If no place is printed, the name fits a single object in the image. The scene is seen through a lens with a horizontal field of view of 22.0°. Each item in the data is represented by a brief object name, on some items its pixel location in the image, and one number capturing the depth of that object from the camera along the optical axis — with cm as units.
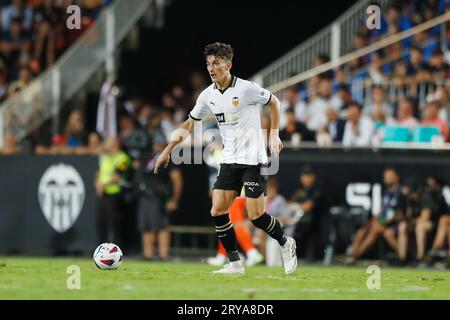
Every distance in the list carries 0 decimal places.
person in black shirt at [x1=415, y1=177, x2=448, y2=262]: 1981
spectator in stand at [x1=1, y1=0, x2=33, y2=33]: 2880
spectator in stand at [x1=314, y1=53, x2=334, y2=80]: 2361
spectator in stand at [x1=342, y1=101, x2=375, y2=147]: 2094
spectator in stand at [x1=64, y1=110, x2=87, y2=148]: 2358
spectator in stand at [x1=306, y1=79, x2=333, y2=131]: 2197
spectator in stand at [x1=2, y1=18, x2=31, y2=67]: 2844
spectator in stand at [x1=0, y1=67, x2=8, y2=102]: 2714
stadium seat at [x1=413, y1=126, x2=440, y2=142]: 2033
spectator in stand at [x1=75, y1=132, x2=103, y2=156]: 2231
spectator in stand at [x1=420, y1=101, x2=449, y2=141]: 2047
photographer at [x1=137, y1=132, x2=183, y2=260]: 2102
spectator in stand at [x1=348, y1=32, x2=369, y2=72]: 2389
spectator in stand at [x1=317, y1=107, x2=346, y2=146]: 2109
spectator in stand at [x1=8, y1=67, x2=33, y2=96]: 2635
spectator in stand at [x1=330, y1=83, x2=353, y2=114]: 2208
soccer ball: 1406
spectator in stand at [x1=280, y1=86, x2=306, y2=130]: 2259
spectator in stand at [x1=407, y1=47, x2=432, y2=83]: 2209
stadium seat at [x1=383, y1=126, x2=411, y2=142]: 2050
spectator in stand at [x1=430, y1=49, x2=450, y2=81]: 2208
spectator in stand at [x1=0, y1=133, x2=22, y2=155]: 2255
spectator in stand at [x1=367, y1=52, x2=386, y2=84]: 2295
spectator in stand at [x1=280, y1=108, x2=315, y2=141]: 2148
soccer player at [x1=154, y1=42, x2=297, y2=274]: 1340
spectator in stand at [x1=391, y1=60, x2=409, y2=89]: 2222
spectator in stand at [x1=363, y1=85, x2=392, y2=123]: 2120
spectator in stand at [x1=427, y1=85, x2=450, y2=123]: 2098
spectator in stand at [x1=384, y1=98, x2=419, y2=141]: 2069
